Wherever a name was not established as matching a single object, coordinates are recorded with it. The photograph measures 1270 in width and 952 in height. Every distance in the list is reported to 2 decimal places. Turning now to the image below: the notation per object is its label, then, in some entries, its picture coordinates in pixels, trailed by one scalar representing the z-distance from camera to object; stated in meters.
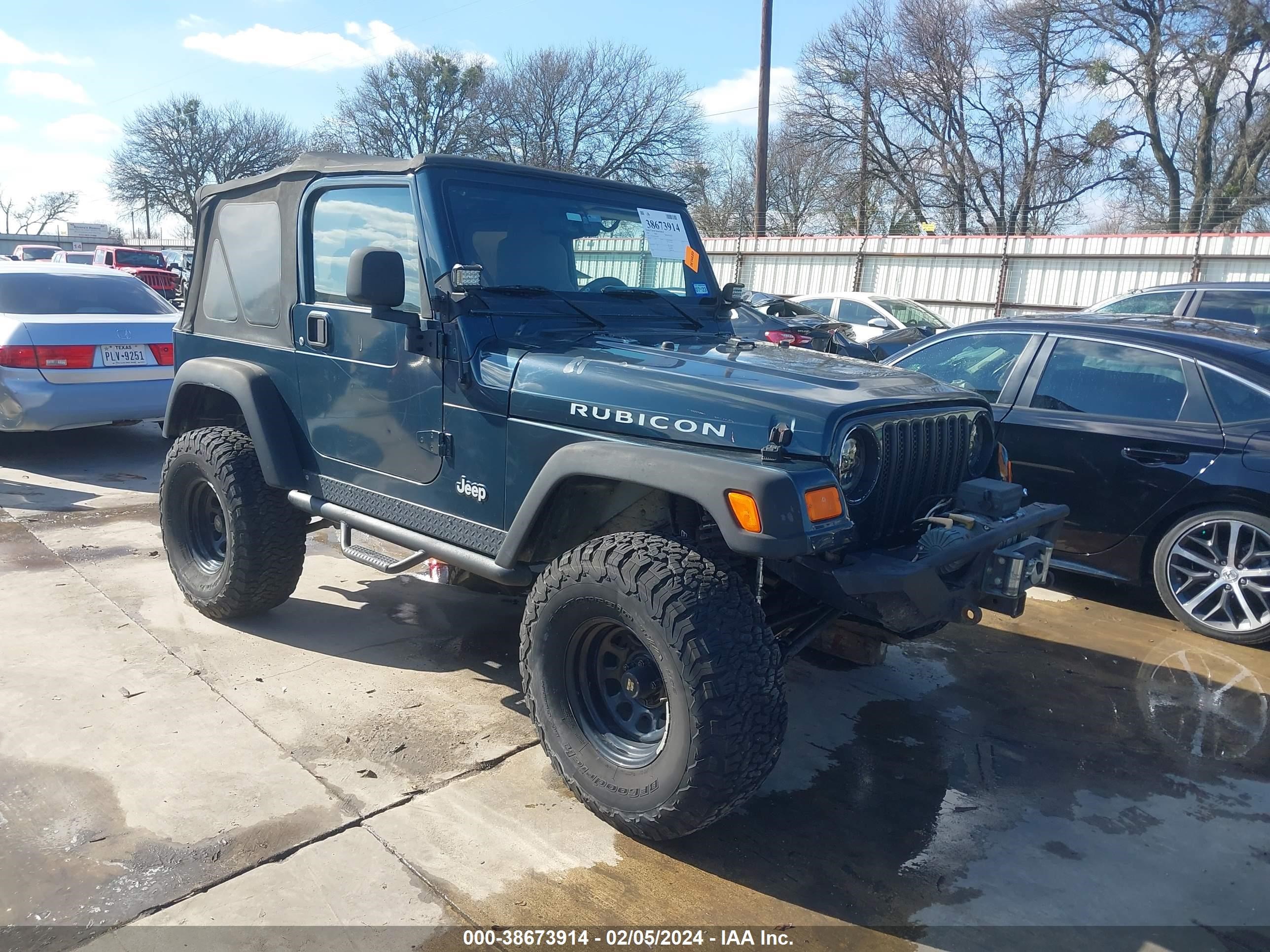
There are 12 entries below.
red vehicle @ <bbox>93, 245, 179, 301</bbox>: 22.50
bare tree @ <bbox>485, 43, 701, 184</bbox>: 36.22
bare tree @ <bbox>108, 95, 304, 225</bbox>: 43.66
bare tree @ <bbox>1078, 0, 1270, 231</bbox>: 26.20
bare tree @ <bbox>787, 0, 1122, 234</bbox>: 29.56
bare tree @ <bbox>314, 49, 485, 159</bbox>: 37.16
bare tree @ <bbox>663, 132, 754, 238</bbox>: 34.06
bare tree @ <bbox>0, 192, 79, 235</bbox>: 62.72
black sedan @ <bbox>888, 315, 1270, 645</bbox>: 4.69
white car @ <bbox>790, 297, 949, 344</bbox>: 14.45
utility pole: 22.50
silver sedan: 7.41
